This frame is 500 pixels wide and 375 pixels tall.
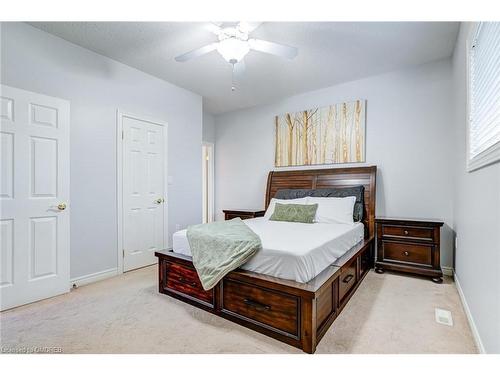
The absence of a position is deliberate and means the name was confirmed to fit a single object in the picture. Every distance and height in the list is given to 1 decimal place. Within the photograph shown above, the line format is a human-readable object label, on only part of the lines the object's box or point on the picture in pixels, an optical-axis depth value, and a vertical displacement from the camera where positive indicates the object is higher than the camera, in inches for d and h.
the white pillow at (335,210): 122.9 -11.7
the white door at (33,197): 88.2 -4.8
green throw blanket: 75.4 -20.4
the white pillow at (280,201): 138.6 -8.6
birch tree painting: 144.6 +32.1
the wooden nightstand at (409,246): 111.6 -27.4
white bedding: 69.2 -19.4
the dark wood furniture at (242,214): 165.3 -18.8
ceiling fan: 87.6 +50.2
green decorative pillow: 124.5 -13.4
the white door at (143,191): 128.3 -3.1
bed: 65.9 -29.5
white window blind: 55.2 +24.9
